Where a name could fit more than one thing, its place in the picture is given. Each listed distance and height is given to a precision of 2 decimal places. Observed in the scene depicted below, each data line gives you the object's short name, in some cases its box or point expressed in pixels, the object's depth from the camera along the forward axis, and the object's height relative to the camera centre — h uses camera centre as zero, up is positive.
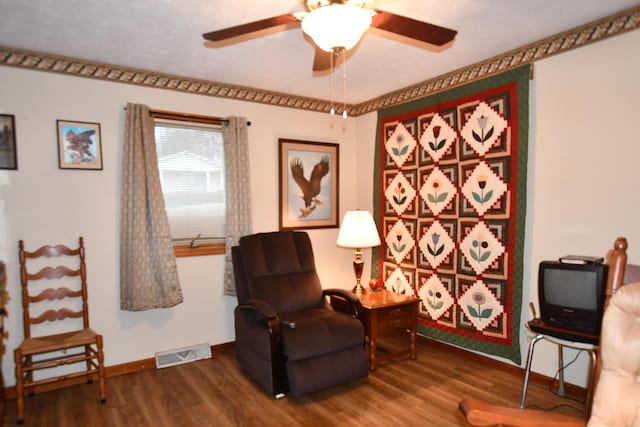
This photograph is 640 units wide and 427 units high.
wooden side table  3.20 -1.00
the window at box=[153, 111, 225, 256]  3.45 +0.17
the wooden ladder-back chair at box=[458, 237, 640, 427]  1.39 -0.76
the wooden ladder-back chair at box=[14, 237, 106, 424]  2.69 -0.85
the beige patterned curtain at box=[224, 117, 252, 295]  3.63 +0.10
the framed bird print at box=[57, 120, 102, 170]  2.98 +0.41
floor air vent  3.33 -1.36
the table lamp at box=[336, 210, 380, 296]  3.40 -0.31
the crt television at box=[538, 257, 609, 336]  2.20 -0.56
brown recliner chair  2.72 -0.93
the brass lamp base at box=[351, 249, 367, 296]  3.55 -0.65
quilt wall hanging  3.02 -0.09
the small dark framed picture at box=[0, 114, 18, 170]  2.78 +0.40
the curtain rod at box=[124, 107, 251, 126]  3.33 +0.71
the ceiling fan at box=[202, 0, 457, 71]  1.58 +0.73
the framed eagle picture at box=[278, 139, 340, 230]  4.07 +0.15
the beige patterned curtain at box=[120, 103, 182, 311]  3.13 -0.21
